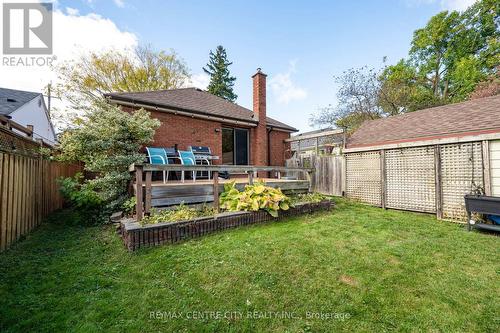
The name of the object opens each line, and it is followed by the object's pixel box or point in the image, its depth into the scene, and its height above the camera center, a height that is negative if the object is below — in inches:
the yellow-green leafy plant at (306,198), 228.7 -30.8
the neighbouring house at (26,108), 429.7 +154.5
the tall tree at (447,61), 642.2 +369.8
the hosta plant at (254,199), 182.1 -25.0
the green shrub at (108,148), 197.2 +23.8
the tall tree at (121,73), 589.6 +311.7
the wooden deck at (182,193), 160.4 -17.5
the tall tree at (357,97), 634.2 +225.0
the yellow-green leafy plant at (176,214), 143.9 -31.1
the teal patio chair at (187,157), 268.3 +18.6
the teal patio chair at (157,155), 244.2 +19.8
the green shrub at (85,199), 196.2 -24.2
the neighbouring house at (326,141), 341.1 +57.4
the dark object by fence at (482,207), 162.9 -30.2
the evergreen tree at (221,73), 1051.3 +496.0
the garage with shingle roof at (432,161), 200.4 +9.2
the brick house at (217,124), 280.5 +76.1
